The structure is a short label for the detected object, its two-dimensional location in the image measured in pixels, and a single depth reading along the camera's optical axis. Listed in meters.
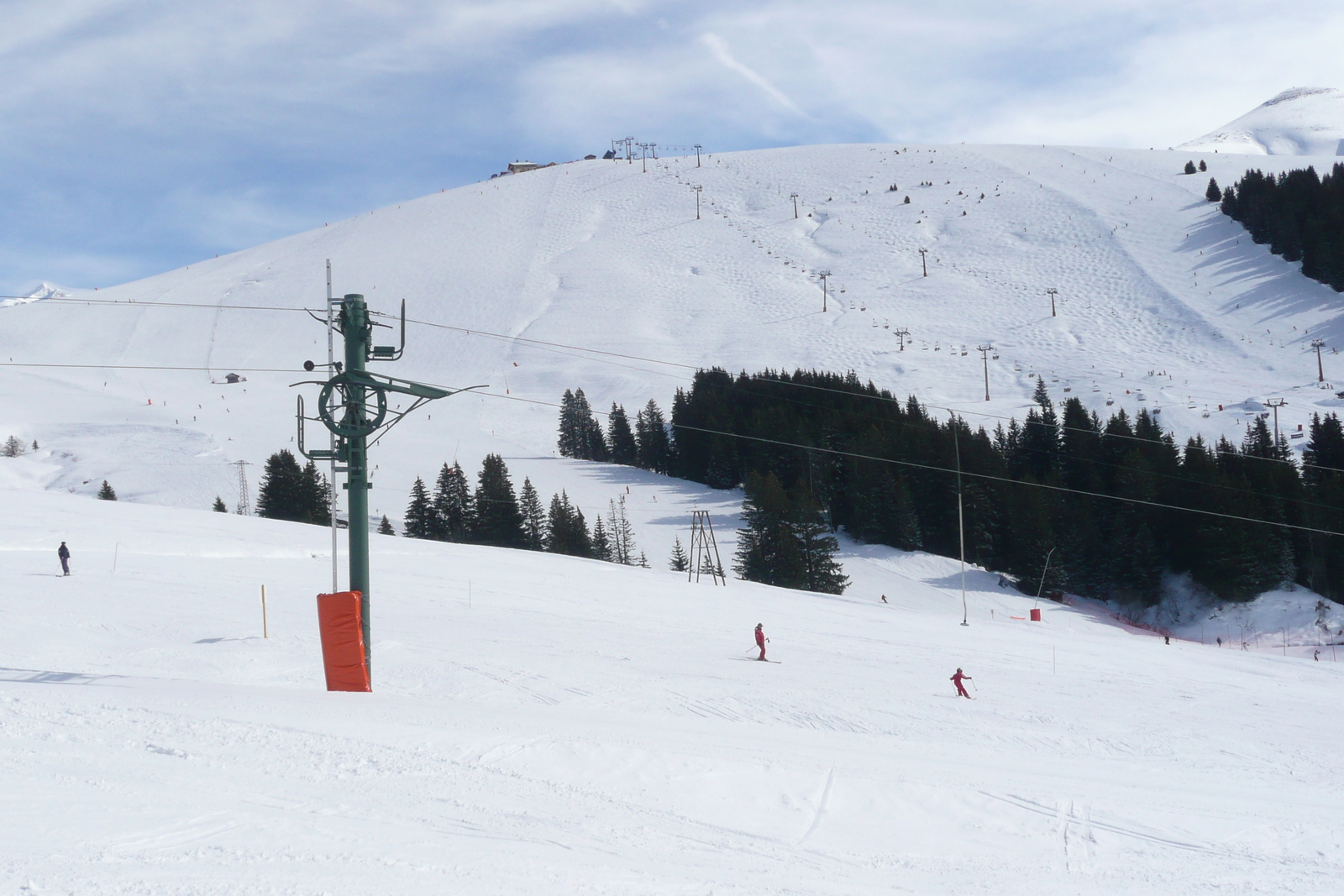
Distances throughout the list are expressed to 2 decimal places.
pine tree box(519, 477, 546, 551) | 60.25
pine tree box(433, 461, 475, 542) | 60.31
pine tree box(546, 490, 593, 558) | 57.47
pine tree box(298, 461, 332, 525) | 59.88
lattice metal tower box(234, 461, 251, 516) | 63.64
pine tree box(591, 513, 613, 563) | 56.66
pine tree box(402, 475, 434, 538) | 60.41
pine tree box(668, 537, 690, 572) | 53.56
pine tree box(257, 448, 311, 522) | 59.72
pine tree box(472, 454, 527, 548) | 60.53
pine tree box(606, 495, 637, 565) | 56.19
